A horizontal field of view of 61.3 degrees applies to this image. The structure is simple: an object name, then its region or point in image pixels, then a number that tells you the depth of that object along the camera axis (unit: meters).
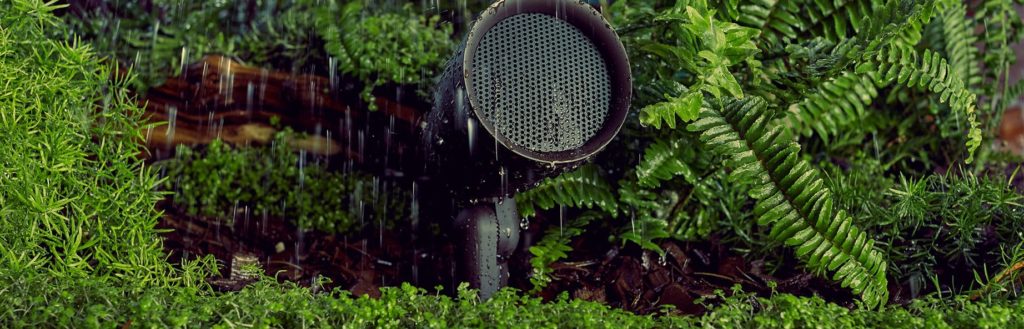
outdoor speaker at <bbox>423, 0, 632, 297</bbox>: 2.32
